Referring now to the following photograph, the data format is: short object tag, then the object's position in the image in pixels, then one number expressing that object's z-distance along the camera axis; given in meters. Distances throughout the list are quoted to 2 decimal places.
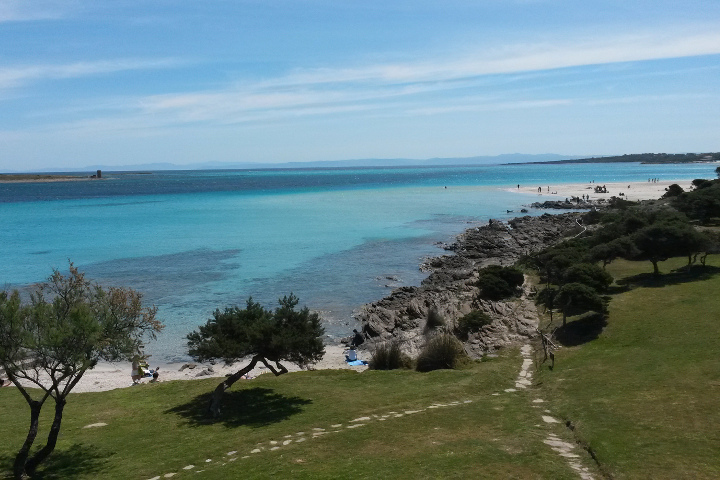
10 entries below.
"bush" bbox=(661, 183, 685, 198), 85.41
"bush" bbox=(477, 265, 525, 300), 36.47
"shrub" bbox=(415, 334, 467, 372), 25.62
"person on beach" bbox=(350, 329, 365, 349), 33.06
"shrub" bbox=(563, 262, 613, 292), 30.16
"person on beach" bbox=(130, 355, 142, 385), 27.44
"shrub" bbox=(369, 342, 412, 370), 26.51
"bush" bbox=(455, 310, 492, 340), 29.54
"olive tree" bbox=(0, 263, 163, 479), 14.27
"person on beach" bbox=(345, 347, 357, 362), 29.80
